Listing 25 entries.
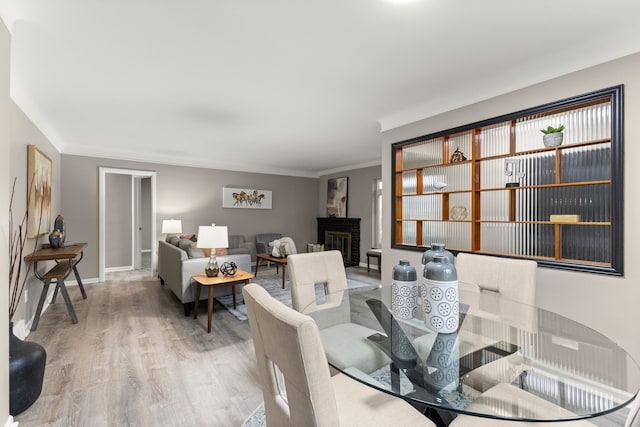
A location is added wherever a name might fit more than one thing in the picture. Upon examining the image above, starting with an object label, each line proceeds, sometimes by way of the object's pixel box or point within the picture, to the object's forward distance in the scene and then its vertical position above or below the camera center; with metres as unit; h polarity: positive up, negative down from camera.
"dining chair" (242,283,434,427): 0.74 -0.45
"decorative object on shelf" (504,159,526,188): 2.55 +0.39
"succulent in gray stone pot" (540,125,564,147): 2.26 +0.61
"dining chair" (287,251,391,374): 1.37 -0.62
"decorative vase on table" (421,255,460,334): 1.37 -0.37
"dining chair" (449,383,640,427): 1.01 -0.68
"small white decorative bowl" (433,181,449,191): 3.12 +0.32
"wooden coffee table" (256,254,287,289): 4.94 -0.76
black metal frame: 1.95 +0.24
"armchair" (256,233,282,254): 6.81 -0.58
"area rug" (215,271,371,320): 3.63 -1.15
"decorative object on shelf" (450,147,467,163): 2.97 +0.59
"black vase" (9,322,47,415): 1.76 -0.96
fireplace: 6.86 -0.50
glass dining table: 1.04 -0.63
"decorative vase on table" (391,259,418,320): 1.58 -0.41
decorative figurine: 3.56 -0.24
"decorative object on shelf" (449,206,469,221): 2.97 +0.03
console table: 3.02 -0.62
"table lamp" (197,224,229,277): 3.16 -0.23
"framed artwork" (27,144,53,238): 3.04 +0.27
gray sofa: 3.50 -0.64
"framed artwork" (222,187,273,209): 6.70 +0.41
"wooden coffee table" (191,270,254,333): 3.07 -0.70
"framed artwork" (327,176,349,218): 7.26 +0.48
